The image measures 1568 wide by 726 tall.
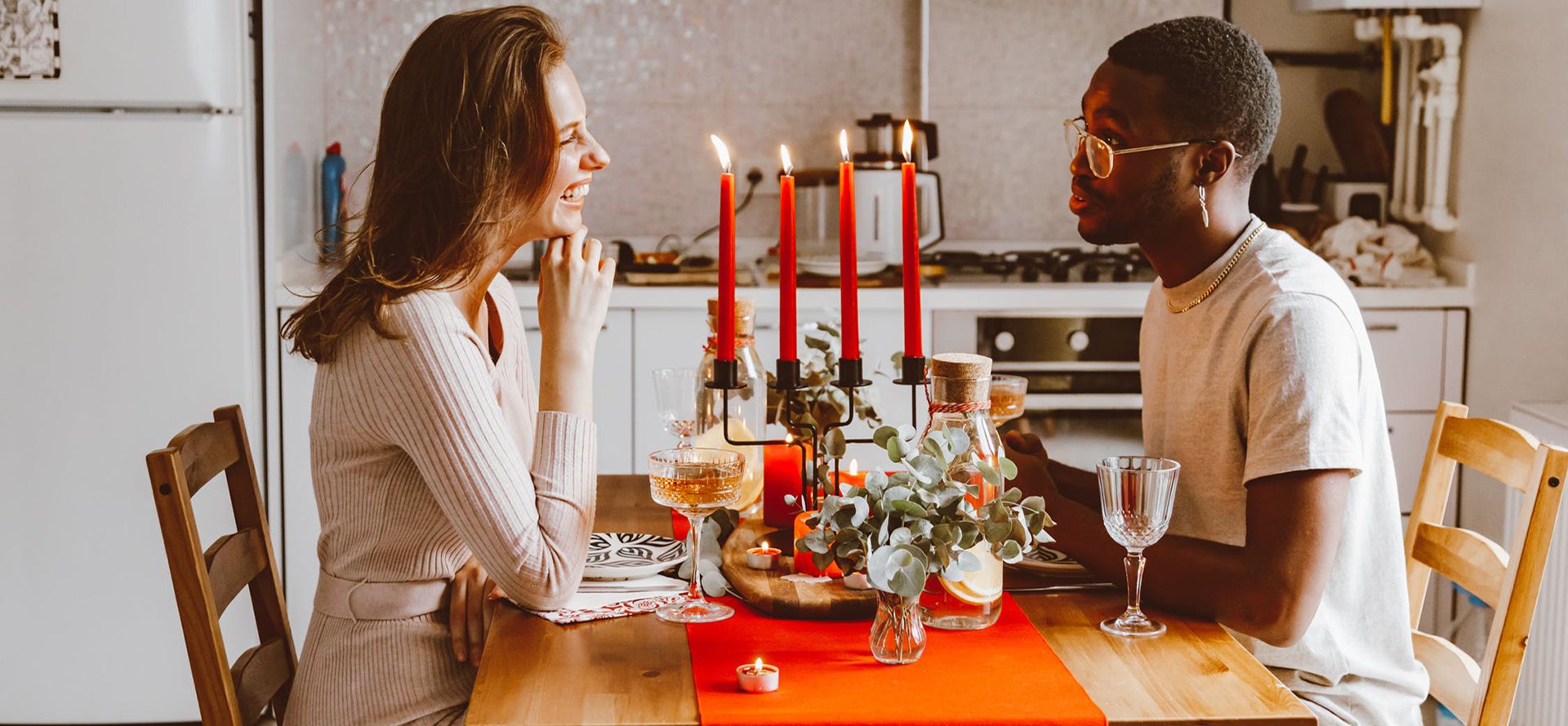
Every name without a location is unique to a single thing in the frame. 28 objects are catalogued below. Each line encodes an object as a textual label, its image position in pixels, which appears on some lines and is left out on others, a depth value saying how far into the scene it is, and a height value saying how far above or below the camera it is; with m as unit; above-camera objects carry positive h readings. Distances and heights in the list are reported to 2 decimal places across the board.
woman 1.37 -0.06
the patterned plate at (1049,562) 1.49 -0.24
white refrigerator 2.60 +0.03
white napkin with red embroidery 1.36 -0.26
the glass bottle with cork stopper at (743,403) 1.62 -0.08
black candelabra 1.27 -0.04
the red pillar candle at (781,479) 1.59 -0.16
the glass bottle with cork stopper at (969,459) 1.26 -0.11
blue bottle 3.21 +0.34
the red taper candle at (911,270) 1.26 +0.06
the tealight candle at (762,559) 1.46 -0.23
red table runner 1.11 -0.29
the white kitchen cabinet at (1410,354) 3.00 -0.03
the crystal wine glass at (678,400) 1.69 -0.08
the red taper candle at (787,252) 1.26 +0.08
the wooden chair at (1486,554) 1.49 -0.25
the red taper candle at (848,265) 1.24 +0.07
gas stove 3.09 +0.17
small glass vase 1.20 -0.25
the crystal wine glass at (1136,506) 1.26 -0.15
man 1.33 -0.06
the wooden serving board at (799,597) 1.34 -0.25
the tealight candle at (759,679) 1.15 -0.28
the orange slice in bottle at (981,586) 1.30 -0.23
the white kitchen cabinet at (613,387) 2.97 -0.11
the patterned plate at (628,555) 1.48 -0.24
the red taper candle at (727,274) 1.26 +0.06
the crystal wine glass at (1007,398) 1.71 -0.07
